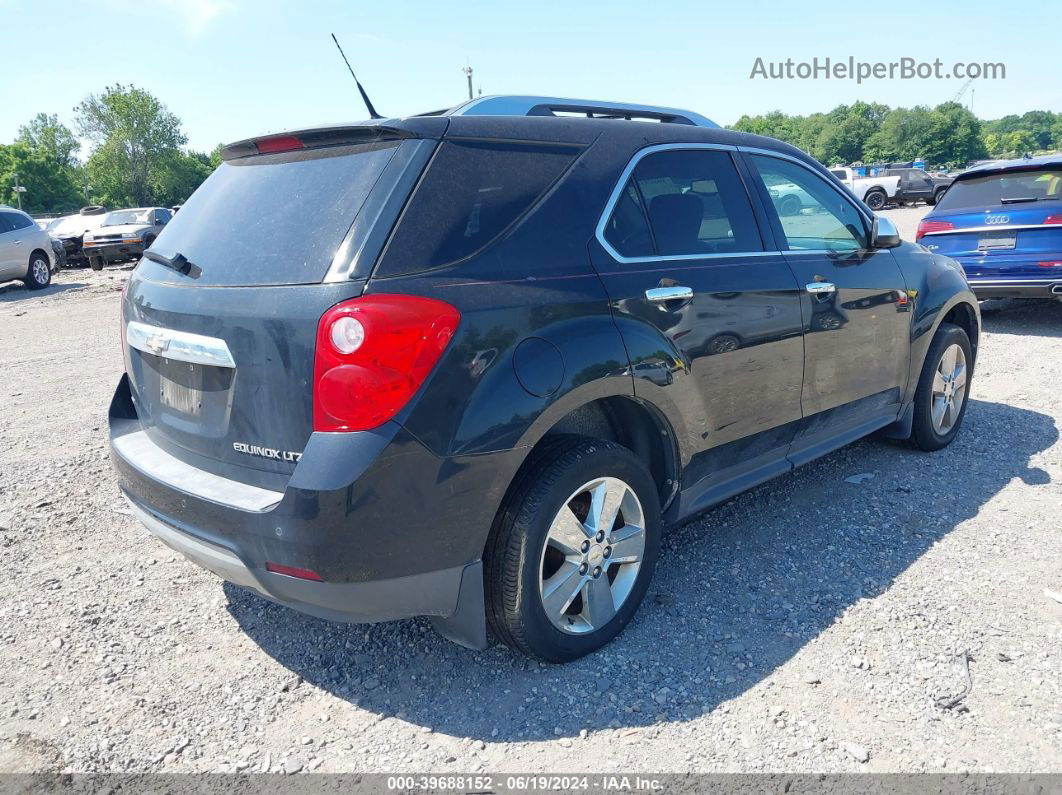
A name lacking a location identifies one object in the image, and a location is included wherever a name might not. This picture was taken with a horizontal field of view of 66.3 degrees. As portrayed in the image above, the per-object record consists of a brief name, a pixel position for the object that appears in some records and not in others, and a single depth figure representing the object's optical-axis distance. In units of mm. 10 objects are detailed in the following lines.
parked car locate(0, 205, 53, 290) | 16000
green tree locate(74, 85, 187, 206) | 79188
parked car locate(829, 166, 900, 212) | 34844
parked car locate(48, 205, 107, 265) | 23078
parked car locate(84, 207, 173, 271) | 21234
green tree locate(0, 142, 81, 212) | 82688
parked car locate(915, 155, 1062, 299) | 8016
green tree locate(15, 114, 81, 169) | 101625
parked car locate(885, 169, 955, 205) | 35156
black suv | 2350
